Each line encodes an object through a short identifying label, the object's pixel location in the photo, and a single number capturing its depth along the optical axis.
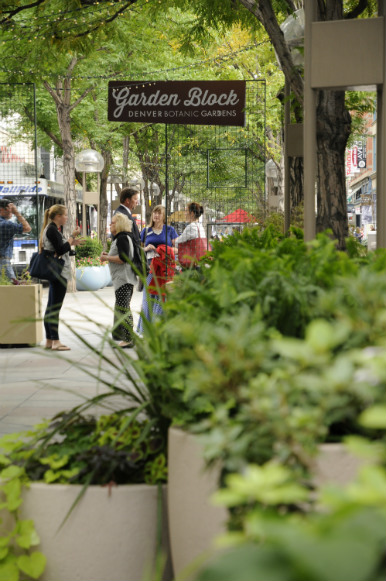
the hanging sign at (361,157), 61.36
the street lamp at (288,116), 7.66
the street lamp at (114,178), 38.31
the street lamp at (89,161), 24.64
